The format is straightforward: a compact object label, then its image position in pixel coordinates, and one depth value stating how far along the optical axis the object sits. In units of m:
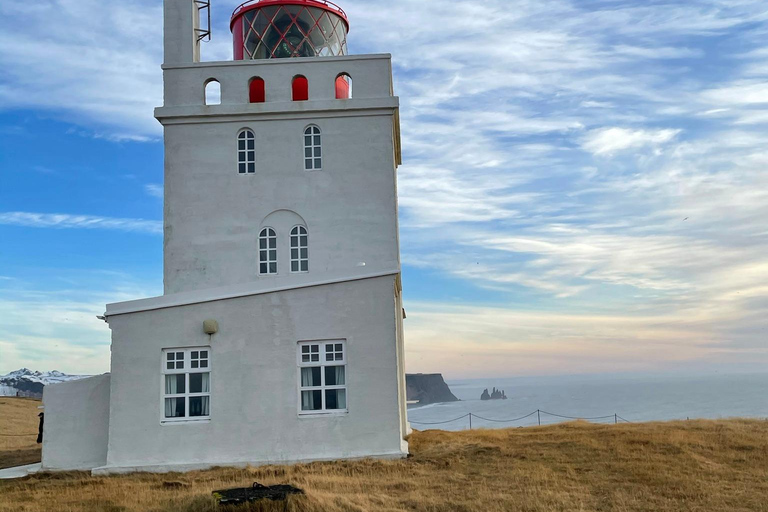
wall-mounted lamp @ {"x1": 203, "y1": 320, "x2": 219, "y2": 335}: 14.95
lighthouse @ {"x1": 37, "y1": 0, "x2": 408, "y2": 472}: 14.84
